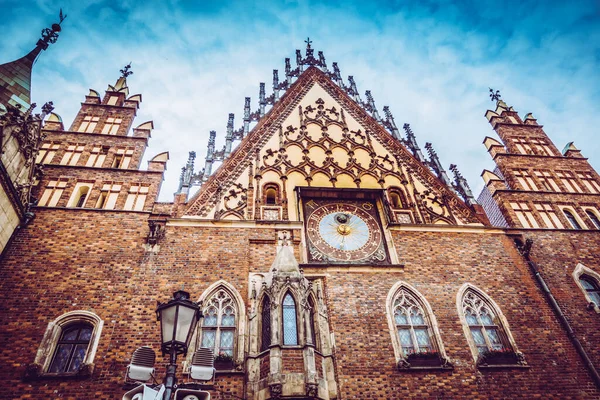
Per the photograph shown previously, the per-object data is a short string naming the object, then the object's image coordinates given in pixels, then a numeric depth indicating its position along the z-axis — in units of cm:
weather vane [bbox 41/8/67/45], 1399
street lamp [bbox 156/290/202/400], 466
